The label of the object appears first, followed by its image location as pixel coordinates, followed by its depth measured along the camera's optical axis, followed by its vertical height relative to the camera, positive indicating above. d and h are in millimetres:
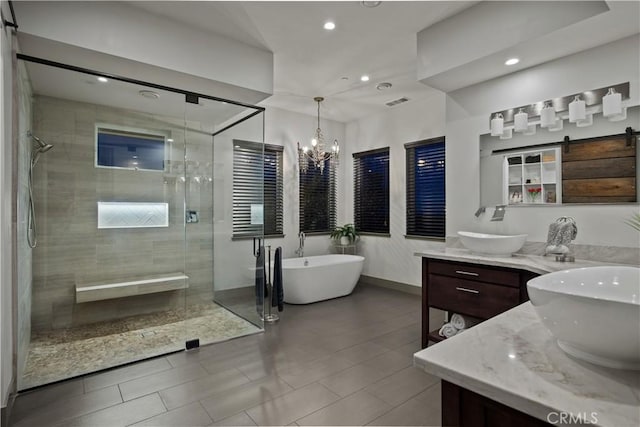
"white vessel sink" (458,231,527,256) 2834 -250
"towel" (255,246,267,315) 4047 -767
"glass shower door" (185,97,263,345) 4039 -179
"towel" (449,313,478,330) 3150 -1001
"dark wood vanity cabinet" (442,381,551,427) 815 -506
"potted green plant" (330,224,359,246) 5918 -333
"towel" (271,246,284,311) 4168 -862
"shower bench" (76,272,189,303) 3891 -868
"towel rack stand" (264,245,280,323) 4086 -1100
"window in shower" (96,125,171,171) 4109 +859
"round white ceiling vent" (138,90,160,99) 3445 +1274
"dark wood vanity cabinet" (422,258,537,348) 2574 -612
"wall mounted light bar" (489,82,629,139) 2549 +861
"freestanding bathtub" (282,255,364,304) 4648 -910
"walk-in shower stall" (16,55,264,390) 3373 -66
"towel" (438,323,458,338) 3128 -1075
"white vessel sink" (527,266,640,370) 761 -269
